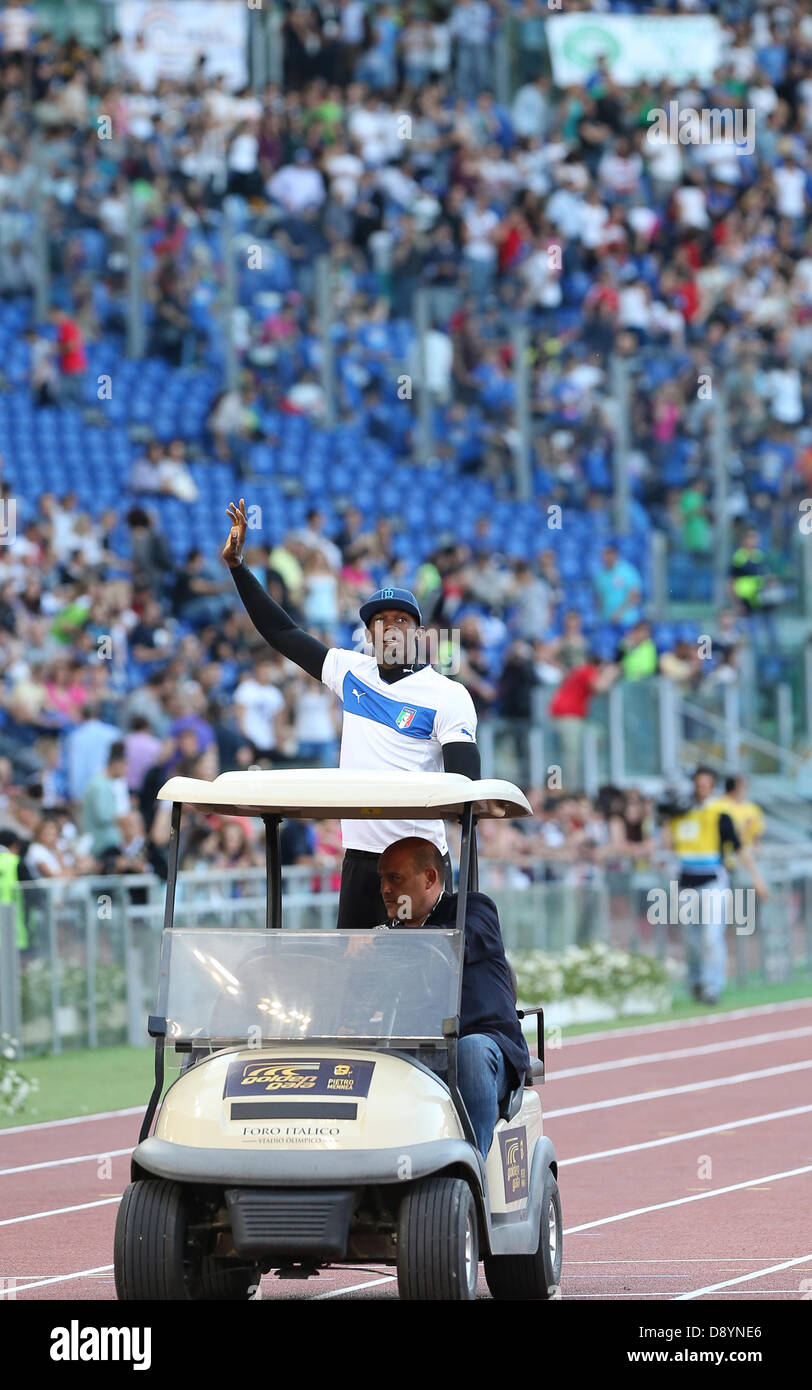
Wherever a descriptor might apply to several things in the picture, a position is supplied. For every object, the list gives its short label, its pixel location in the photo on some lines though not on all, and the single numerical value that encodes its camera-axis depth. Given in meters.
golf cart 7.53
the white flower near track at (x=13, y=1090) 15.16
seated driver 8.27
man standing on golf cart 9.06
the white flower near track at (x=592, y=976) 20.56
